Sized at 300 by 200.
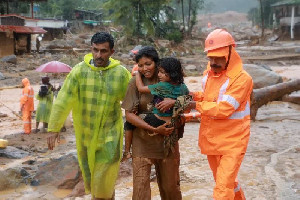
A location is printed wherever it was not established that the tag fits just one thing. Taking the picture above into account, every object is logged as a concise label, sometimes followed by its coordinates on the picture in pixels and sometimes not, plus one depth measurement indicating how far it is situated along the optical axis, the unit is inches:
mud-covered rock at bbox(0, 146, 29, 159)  303.3
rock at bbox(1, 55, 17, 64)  976.3
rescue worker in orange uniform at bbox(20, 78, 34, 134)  401.4
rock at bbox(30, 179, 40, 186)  235.5
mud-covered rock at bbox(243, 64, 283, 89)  510.6
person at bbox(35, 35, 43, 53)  1238.3
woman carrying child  134.8
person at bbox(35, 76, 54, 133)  398.0
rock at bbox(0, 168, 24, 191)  233.1
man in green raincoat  153.9
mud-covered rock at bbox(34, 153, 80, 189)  225.8
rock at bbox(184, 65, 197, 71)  929.9
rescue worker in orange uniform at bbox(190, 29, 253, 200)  132.3
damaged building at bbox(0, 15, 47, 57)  1090.1
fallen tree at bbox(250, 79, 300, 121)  381.1
